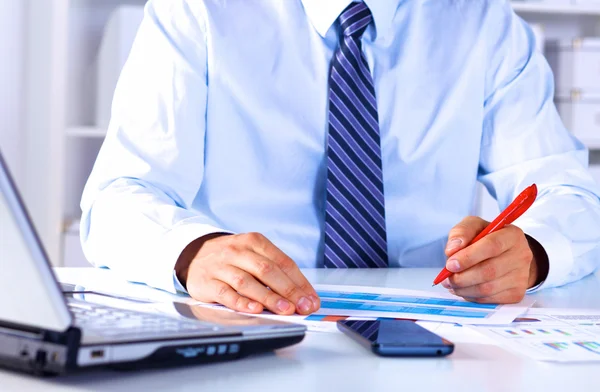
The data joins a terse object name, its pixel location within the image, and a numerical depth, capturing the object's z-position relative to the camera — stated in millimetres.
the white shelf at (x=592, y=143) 2468
